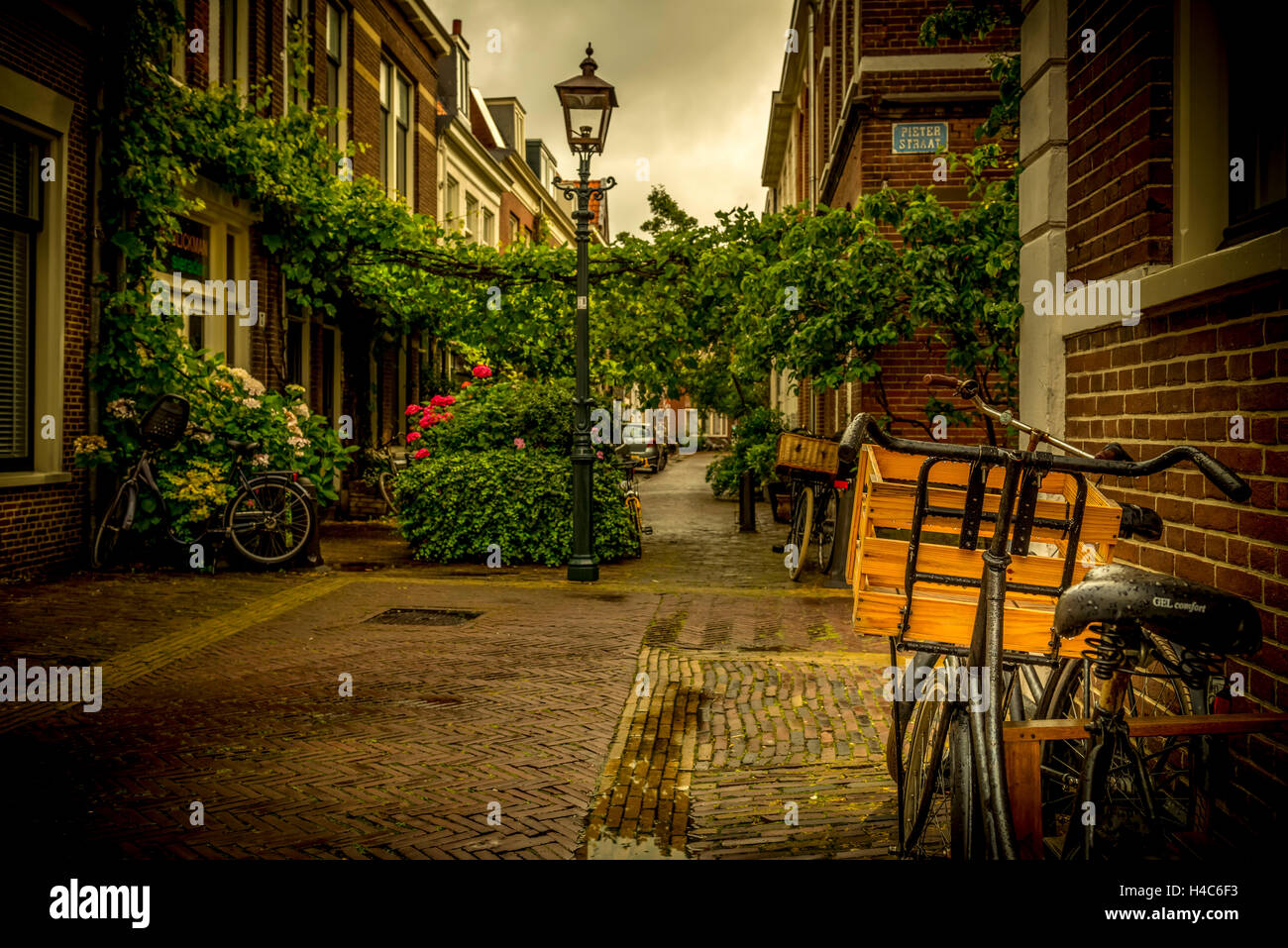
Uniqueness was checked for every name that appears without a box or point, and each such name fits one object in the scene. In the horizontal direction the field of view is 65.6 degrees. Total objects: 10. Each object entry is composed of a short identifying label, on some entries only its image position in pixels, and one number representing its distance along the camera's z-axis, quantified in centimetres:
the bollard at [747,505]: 1423
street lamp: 934
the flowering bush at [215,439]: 898
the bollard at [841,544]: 930
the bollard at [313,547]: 963
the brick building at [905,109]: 1141
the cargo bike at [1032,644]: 217
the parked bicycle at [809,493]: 952
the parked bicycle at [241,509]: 884
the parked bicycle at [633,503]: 1110
